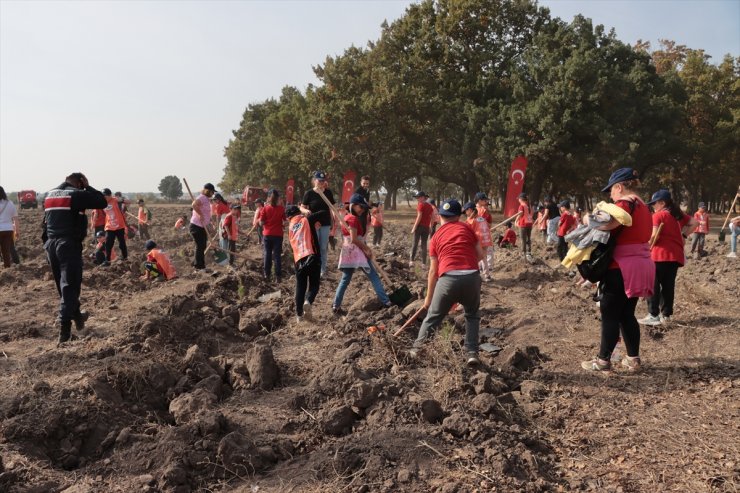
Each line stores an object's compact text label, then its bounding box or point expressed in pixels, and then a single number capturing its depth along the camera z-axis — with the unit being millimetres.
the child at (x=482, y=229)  9609
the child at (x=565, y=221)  12234
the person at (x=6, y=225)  9336
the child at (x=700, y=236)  15019
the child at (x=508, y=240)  15703
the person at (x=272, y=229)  9398
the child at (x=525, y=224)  12141
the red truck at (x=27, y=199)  47272
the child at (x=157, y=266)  10336
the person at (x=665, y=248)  6184
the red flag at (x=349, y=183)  20062
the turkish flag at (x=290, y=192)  27422
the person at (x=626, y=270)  4434
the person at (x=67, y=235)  6000
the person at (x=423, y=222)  11305
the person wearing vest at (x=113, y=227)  10750
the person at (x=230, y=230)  11805
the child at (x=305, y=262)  6711
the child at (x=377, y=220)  13383
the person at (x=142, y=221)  16644
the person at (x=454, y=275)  4781
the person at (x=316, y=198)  7719
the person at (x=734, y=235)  14094
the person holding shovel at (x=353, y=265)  7066
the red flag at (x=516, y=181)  20172
